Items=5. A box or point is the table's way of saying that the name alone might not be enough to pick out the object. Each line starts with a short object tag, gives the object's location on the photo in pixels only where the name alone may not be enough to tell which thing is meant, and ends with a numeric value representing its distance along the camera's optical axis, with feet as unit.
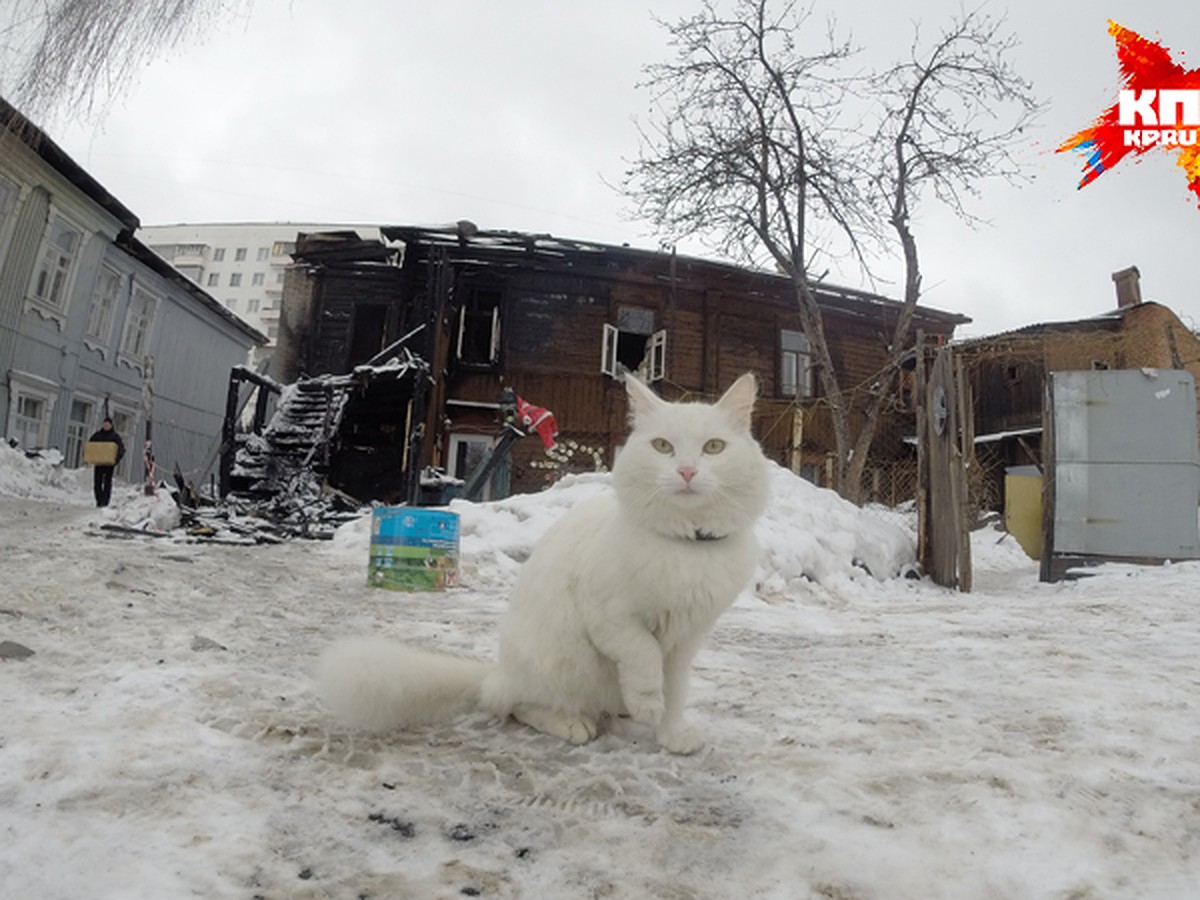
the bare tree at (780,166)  38.86
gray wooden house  40.11
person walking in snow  37.24
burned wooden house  52.24
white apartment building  196.24
